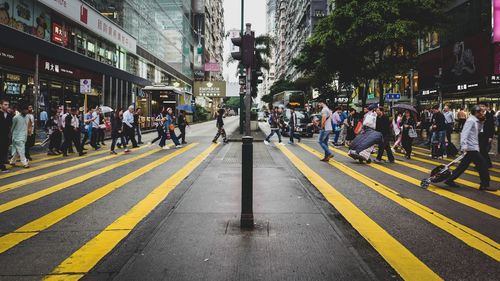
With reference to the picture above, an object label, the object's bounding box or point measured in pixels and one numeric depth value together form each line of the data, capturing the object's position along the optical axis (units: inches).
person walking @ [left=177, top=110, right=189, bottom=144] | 747.4
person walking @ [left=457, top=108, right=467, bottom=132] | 723.2
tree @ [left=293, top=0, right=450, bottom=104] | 892.0
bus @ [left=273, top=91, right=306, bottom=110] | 1833.2
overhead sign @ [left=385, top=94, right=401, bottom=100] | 1107.7
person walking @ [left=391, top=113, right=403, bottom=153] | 626.4
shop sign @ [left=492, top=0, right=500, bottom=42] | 644.7
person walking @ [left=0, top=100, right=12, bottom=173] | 401.4
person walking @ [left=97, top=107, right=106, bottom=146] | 706.2
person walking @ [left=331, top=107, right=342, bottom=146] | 765.9
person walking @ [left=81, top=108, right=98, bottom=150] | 643.4
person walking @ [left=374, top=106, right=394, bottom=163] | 494.0
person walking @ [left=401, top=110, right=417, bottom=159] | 550.0
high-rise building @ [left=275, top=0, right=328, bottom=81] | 2667.3
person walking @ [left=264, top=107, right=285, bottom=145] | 782.5
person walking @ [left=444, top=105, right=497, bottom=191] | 306.3
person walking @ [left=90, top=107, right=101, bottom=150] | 655.4
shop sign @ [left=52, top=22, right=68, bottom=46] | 954.1
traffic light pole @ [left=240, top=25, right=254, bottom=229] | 195.9
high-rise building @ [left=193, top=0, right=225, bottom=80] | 3132.4
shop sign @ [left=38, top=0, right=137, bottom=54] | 955.3
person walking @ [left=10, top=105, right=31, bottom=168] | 417.1
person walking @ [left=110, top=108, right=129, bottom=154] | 594.4
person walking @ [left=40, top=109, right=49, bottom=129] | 880.3
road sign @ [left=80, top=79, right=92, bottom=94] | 788.1
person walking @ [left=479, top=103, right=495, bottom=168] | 416.5
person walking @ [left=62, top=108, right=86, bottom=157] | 547.2
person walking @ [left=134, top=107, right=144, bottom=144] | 761.0
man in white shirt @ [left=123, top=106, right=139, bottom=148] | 640.4
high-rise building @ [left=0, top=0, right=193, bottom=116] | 800.9
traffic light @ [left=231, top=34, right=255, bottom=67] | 214.8
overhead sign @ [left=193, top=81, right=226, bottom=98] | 2783.0
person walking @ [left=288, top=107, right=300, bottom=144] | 815.1
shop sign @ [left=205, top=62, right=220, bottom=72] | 2628.0
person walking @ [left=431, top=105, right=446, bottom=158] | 544.1
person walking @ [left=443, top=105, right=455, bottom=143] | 571.7
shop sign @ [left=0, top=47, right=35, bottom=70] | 753.3
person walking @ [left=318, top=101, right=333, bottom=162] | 497.4
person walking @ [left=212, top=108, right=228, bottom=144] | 785.1
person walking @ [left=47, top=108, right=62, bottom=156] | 563.8
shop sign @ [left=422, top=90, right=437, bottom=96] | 1227.2
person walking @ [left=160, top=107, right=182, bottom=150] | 691.4
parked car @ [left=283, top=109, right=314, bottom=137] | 1031.7
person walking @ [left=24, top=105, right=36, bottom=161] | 469.1
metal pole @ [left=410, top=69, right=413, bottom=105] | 1336.4
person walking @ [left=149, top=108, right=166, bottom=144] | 701.9
